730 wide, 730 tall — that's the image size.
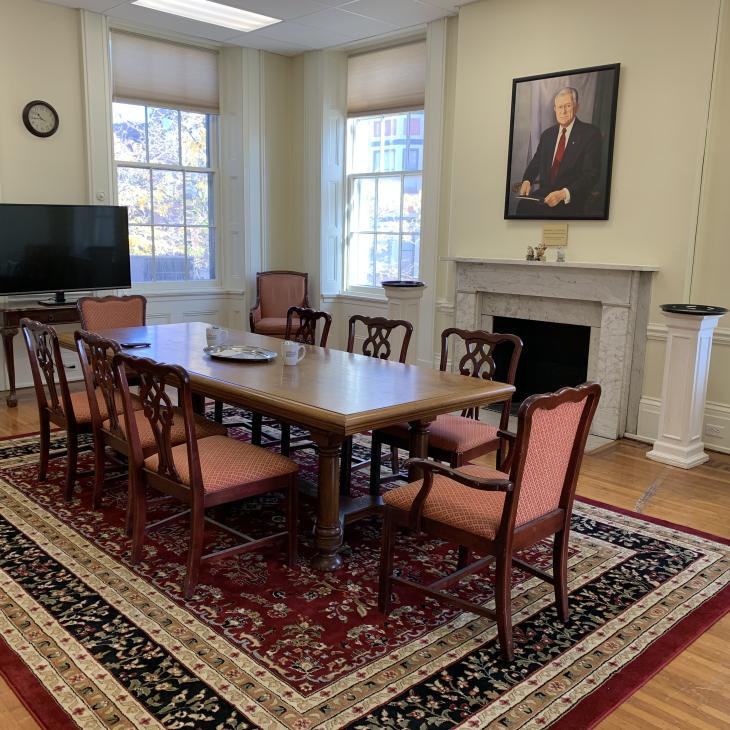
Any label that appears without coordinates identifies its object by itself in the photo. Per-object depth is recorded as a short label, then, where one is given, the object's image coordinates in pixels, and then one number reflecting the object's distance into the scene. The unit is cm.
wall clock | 550
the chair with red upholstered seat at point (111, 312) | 468
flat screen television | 529
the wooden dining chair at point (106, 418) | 297
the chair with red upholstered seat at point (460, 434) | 321
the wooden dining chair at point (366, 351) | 359
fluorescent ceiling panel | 561
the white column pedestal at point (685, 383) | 418
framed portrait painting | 473
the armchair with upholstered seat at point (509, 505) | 216
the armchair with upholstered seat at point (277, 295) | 672
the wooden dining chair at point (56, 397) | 343
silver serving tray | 343
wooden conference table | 262
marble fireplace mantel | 470
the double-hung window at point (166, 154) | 620
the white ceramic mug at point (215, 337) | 383
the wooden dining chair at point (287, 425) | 402
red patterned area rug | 205
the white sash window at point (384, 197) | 638
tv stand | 517
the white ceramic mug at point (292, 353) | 337
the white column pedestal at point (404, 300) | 499
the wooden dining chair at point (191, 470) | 256
